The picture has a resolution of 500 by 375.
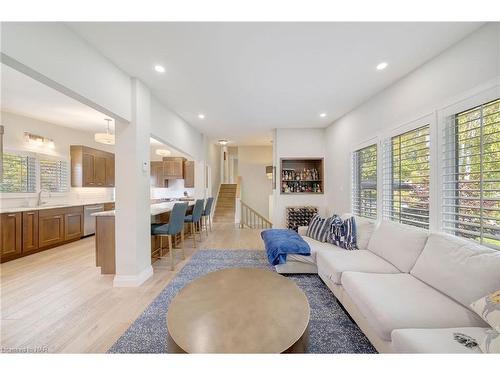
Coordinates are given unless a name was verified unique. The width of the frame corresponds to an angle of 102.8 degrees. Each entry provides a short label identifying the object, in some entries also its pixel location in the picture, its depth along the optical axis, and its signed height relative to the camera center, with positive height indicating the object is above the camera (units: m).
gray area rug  1.54 -1.24
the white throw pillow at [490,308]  1.08 -0.71
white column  2.58 -0.18
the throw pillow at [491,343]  0.94 -0.76
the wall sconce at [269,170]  6.47 +0.54
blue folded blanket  2.70 -0.84
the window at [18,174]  3.77 +0.28
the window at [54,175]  4.41 +0.28
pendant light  3.96 +0.98
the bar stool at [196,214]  4.28 -0.60
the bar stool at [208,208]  5.19 -0.58
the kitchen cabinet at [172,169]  7.14 +0.64
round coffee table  1.05 -0.83
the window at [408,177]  2.27 +0.11
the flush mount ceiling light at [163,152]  6.00 +1.06
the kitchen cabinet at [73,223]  4.39 -0.82
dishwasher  4.87 -0.80
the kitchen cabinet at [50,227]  3.86 -0.80
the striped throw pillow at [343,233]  2.80 -0.69
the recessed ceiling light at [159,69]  2.35 +1.42
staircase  7.14 -0.71
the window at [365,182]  3.23 +0.07
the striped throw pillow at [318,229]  3.18 -0.71
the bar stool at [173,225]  3.10 -0.61
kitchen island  2.79 -0.77
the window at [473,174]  1.60 +0.10
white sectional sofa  1.16 -0.82
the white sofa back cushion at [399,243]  1.96 -0.62
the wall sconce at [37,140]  4.06 +1.00
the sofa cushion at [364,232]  2.76 -0.64
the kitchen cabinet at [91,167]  4.97 +0.53
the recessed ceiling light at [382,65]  2.25 +1.39
